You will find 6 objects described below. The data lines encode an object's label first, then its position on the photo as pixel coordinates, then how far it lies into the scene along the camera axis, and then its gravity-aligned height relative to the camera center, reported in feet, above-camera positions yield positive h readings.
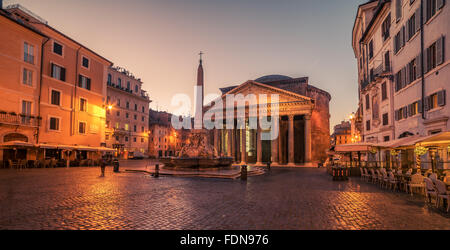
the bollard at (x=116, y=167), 65.92 -6.84
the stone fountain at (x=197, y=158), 61.82 -4.03
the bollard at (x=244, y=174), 50.70 -6.41
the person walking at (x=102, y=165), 54.46 -5.27
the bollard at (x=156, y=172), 53.89 -6.59
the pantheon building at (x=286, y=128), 122.52 +7.79
